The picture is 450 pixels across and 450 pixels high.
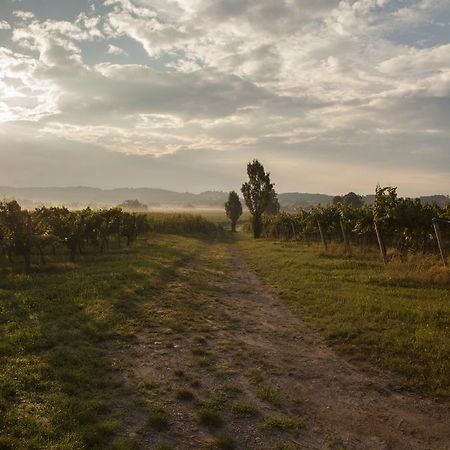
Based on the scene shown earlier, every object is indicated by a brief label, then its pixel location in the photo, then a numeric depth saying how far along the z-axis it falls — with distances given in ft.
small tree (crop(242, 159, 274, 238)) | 197.47
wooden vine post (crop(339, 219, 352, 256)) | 94.08
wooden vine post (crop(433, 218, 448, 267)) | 60.46
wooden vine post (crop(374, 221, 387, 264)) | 75.00
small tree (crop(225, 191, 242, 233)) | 285.84
